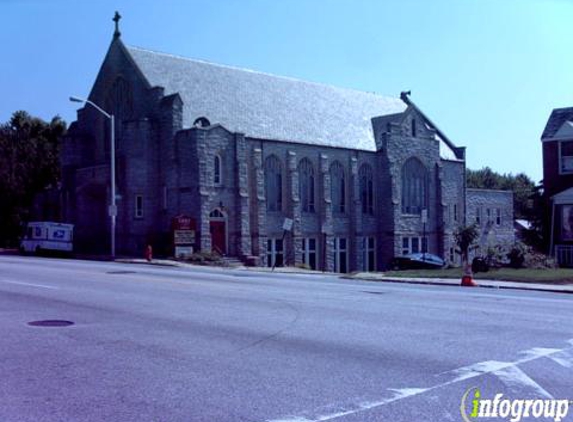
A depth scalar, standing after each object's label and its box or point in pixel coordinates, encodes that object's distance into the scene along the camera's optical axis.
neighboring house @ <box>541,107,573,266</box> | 35.47
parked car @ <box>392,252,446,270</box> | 41.66
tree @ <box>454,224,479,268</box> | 33.34
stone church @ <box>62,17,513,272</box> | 41.50
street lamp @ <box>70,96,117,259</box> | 37.97
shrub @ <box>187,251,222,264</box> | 37.69
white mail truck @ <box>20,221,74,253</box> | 42.03
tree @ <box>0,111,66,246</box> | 54.95
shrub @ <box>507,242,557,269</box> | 29.98
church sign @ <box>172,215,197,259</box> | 38.28
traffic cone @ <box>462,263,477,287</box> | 24.59
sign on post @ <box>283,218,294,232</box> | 37.47
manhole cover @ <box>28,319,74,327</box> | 12.09
